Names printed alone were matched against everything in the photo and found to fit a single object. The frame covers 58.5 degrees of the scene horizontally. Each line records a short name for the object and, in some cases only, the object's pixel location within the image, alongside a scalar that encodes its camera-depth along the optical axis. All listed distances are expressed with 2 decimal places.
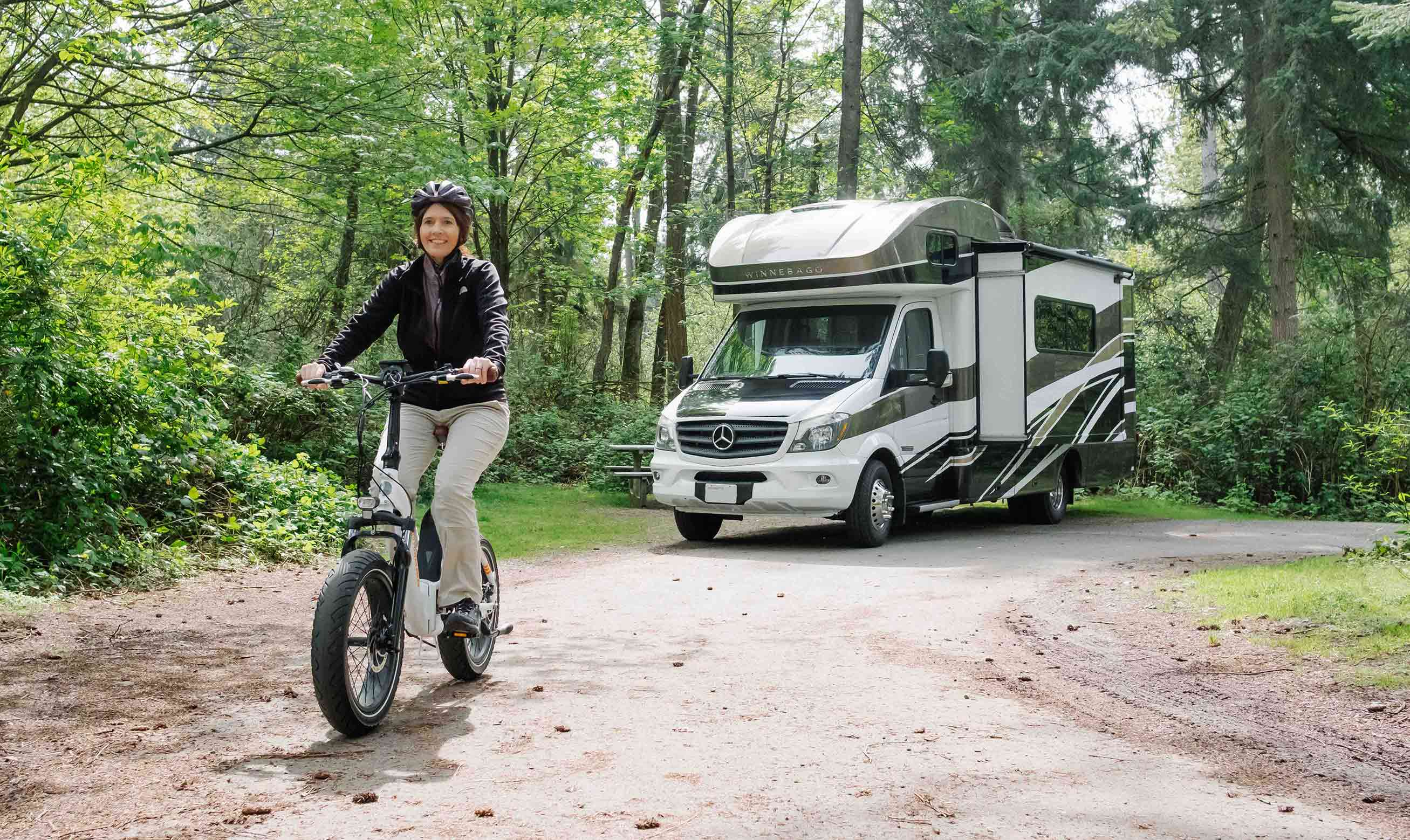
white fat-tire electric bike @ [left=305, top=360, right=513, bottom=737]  4.57
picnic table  15.61
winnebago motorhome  11.43
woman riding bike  5.34
